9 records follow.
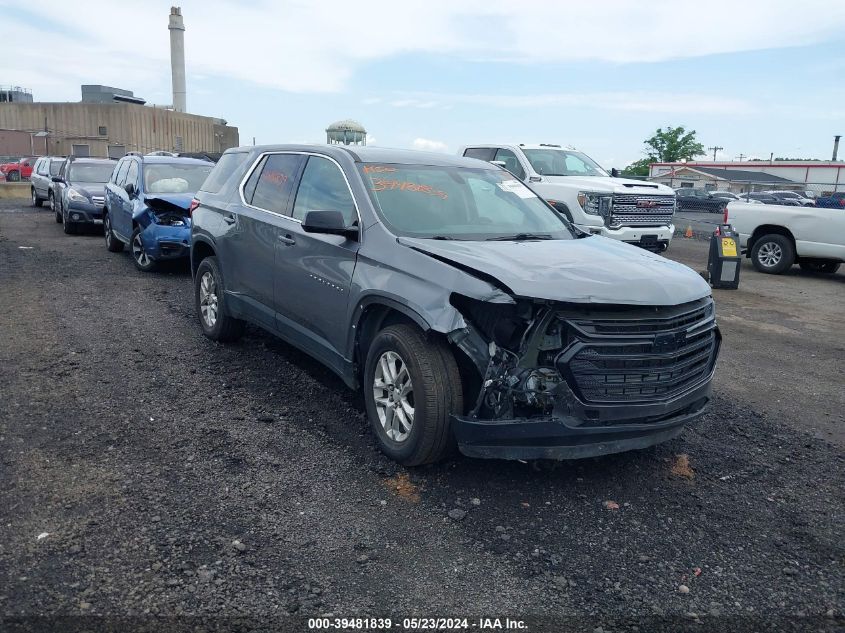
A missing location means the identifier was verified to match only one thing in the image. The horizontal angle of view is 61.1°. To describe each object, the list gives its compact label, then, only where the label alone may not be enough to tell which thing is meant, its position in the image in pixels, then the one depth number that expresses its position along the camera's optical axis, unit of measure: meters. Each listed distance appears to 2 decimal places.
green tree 77.62
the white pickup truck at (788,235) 12.49
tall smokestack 76.12
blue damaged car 10.39
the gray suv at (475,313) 3.71
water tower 52.83
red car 35.62
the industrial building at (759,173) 42.41
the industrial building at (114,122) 64.06
